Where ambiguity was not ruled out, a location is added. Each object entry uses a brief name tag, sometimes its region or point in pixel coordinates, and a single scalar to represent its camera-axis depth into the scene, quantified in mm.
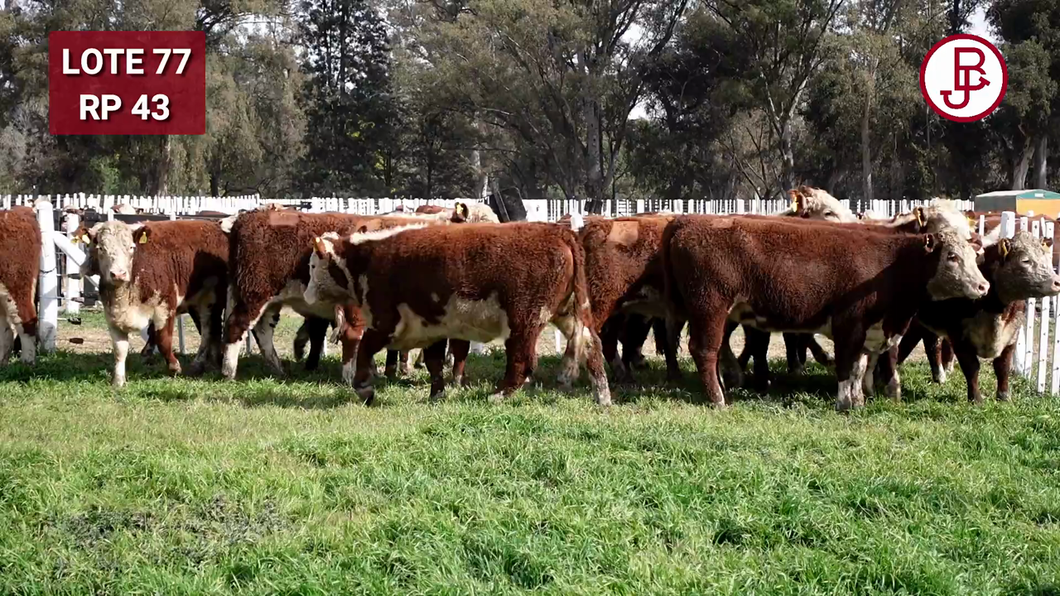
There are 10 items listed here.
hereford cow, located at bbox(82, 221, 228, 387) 10789
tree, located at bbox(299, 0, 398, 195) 55312
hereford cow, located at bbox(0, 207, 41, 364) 11656
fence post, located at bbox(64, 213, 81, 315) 17234
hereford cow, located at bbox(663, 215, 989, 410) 9500
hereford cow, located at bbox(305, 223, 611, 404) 9164
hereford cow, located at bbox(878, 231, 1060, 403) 9336
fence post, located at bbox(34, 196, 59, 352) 12828
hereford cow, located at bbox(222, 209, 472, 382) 11219
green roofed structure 30344
